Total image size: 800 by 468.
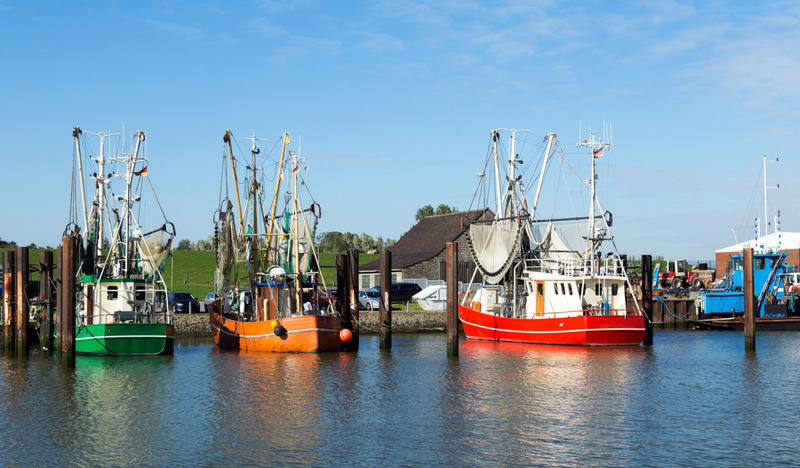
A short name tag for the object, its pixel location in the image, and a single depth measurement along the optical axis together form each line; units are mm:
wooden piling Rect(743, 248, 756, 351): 36031
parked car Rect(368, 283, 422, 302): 58375
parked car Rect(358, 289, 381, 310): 52844
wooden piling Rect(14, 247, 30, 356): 35188
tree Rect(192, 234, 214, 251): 131938
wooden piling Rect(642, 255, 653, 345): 41112
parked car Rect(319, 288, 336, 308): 36706
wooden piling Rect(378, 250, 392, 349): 36688
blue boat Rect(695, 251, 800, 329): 52000
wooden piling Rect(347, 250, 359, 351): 37625
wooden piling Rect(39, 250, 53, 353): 36531
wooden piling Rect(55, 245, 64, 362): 31359
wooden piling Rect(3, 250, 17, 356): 36406
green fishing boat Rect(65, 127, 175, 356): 35344
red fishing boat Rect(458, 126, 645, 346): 38750
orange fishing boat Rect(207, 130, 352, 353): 36625
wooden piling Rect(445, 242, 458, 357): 33812
